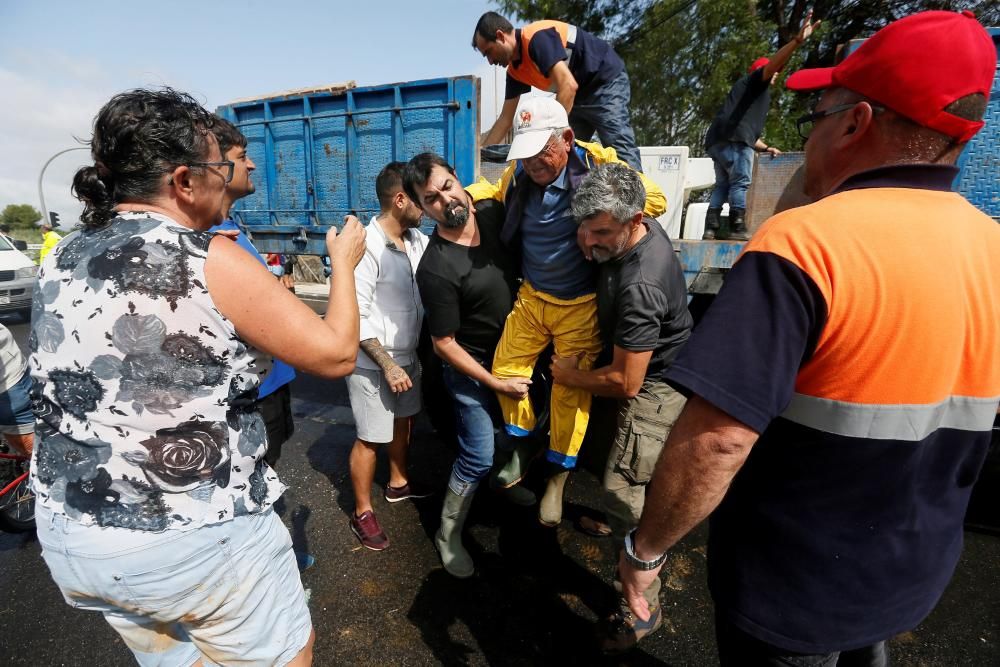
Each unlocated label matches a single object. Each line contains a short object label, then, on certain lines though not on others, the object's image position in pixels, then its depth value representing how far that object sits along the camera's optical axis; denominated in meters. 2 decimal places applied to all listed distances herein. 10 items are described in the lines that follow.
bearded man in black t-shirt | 2.30
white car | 8.46
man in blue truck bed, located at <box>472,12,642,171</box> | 3.14
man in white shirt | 2.56
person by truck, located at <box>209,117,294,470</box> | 1.99
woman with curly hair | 1.09
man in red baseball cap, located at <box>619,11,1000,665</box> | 0.86
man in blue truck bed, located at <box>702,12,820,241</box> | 3.93
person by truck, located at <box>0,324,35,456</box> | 2.64
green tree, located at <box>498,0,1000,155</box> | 9.05
